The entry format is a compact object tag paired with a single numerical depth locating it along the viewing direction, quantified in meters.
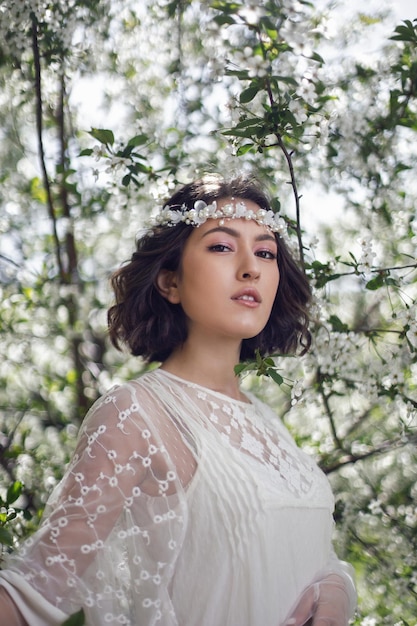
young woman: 1.48
